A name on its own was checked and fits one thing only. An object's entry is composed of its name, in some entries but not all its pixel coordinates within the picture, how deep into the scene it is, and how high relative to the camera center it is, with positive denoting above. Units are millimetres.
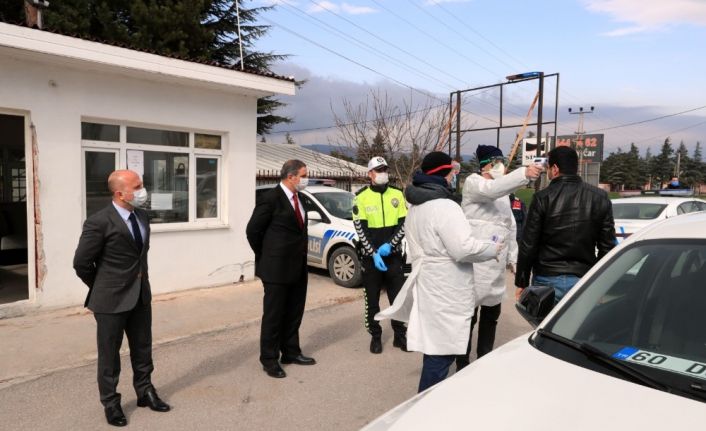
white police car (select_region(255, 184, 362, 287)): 8688 -868
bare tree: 19312 +1702
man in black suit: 4676 -590
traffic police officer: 5453 -563
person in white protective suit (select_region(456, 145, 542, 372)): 3982 -271
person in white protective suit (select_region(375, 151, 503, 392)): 3350 -611
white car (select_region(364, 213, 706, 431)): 1818 -706
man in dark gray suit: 3645 -644
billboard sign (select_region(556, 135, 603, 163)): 56031 +4906
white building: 6398 +439
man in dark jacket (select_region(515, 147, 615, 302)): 3953 -277
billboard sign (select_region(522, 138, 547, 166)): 21250 +1695
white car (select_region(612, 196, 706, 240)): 9312 -348
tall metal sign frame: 18891 +3054
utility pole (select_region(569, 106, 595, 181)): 55756 +5879
